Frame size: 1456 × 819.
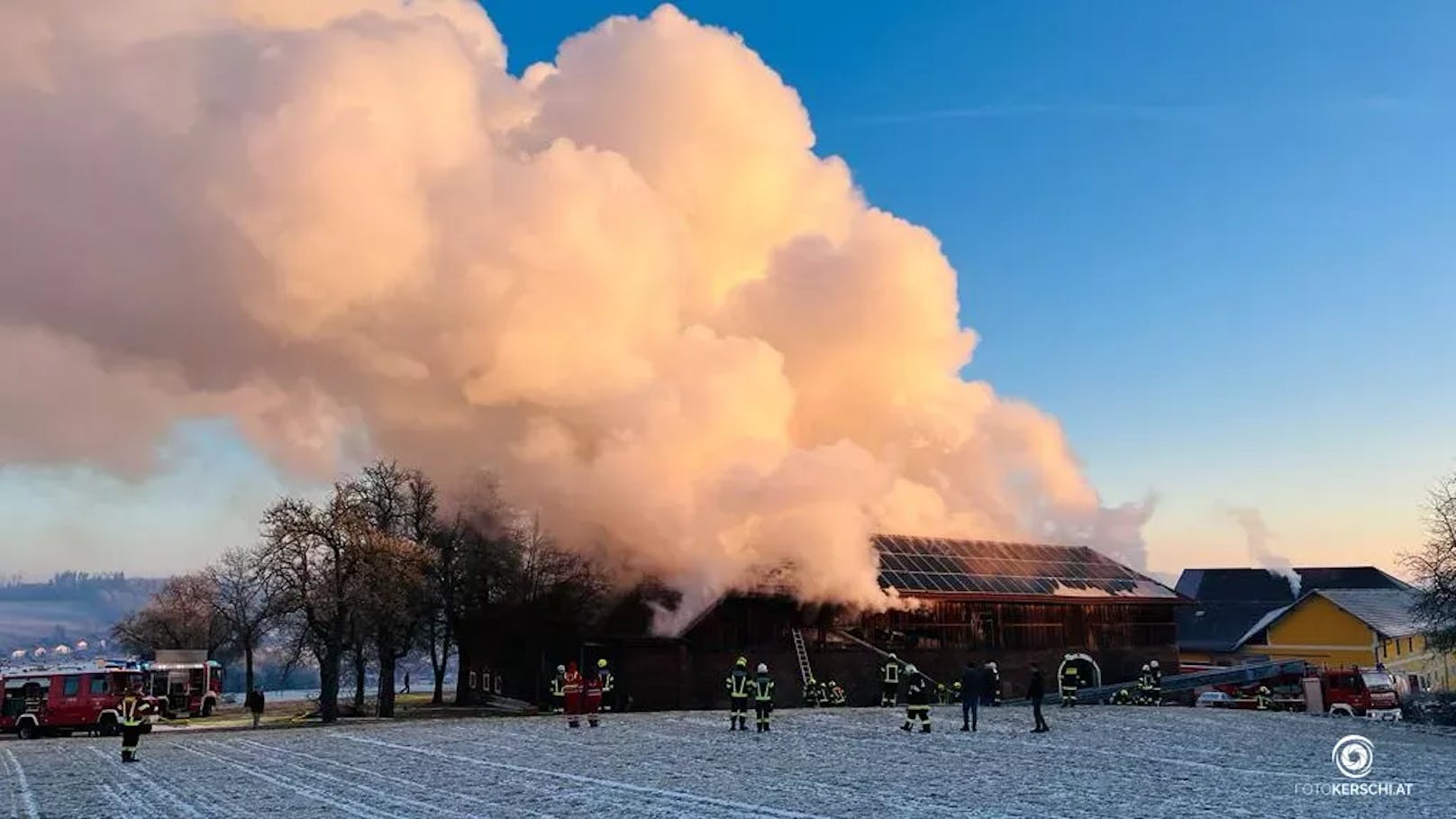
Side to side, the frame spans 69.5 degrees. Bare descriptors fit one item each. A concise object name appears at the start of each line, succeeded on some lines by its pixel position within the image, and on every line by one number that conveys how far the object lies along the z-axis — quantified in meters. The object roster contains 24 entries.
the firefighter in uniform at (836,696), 39.00
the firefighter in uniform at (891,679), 31.02
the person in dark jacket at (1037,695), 25.53
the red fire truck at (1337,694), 39.56
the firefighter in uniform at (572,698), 28.01
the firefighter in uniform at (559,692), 33.72
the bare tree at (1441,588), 41.75
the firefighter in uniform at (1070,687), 36.38
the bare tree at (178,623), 75.25
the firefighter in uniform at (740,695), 25.95
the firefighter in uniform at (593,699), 28.12
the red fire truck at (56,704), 36.00
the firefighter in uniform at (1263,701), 39.04
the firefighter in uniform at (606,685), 30.97
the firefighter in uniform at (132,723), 22.33
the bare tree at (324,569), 41.00
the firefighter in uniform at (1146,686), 38.99
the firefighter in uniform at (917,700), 25.59
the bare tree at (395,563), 41.75
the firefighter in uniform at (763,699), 25.27
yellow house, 65.81
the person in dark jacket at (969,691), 26.30
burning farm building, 39.44
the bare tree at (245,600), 46.00
